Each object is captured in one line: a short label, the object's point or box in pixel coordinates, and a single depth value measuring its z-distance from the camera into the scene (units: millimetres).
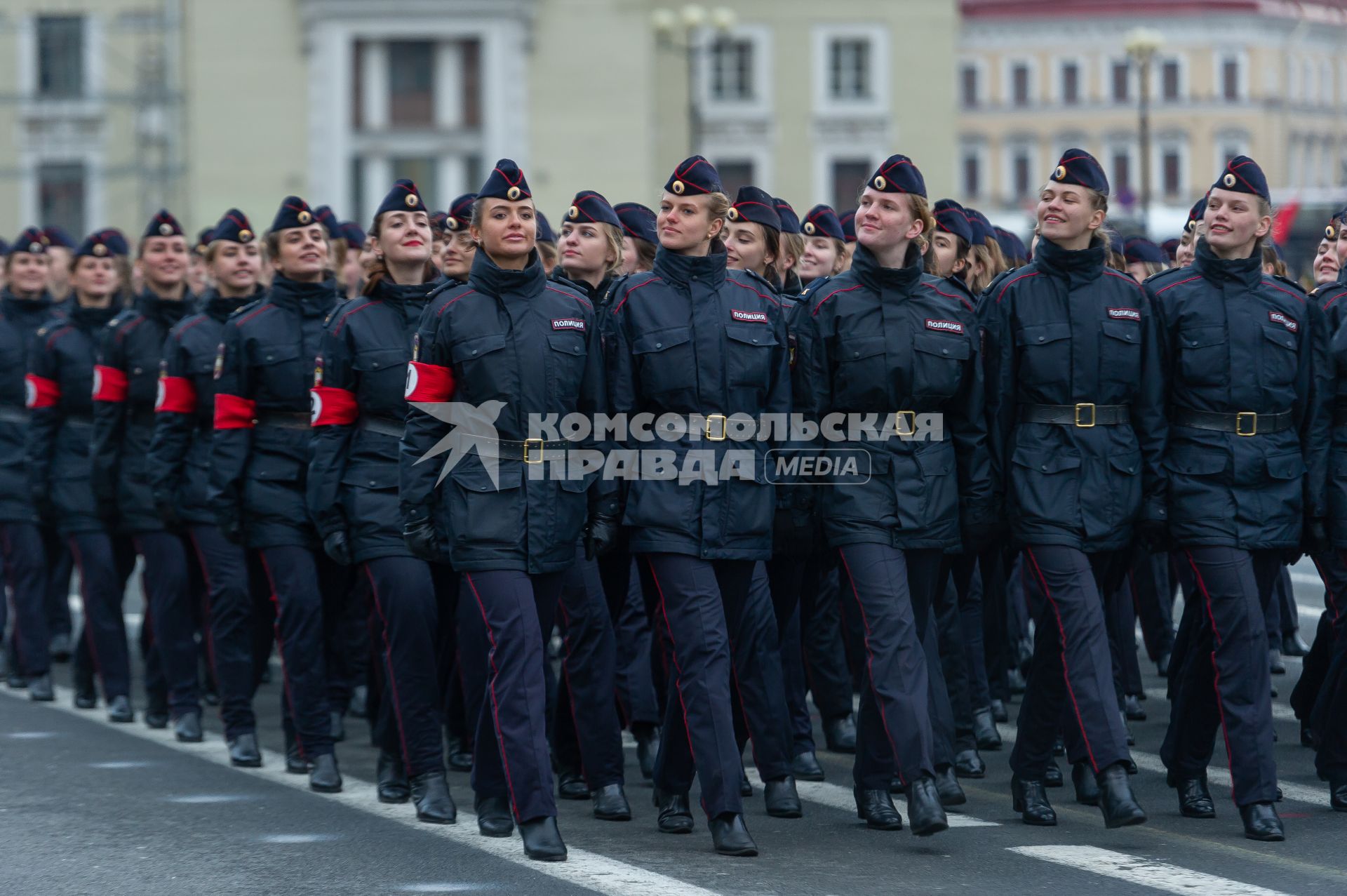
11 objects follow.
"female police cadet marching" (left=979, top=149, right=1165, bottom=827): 16578
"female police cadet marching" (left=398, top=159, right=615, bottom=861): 16141
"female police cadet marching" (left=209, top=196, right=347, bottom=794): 19172
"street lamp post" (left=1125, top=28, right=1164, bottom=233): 74000
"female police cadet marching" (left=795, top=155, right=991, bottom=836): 16437
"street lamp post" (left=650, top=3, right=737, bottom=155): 87850
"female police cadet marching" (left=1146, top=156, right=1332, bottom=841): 16594
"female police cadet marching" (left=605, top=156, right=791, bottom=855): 16266
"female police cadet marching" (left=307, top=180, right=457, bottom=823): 17766
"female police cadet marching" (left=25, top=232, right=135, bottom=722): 24125
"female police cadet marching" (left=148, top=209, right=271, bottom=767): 20484
